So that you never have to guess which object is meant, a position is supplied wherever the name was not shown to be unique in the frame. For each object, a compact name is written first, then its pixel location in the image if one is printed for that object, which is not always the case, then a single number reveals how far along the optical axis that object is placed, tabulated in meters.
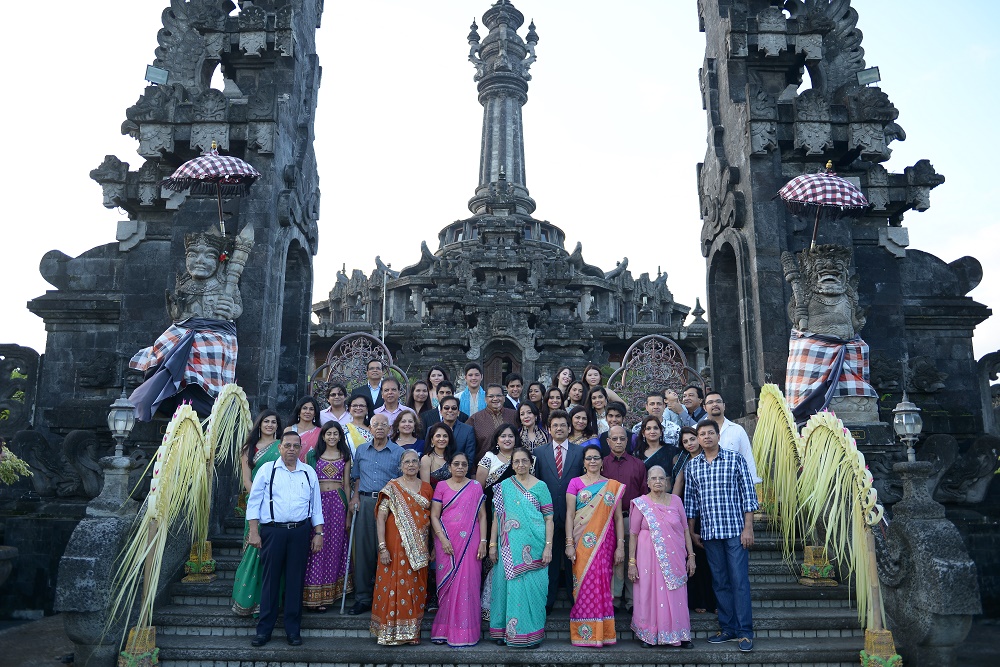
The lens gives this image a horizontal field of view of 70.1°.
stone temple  31.66
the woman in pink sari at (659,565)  5.85
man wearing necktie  6.57
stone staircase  5.77
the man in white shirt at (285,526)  5.93
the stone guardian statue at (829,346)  8.96
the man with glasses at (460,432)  7.15
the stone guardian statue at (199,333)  8.95
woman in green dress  6.20
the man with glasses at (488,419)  7.42
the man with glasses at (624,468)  6.58
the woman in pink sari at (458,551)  5.93
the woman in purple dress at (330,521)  6.32
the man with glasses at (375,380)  8.58
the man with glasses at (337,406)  7.69
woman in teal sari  5.90
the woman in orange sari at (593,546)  5.93
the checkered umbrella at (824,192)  9.25
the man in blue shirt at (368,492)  6.41
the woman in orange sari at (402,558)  5.91
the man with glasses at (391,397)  7.68
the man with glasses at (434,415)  7.83
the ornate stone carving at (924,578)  5.66
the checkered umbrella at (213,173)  9.58
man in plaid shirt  5.98
